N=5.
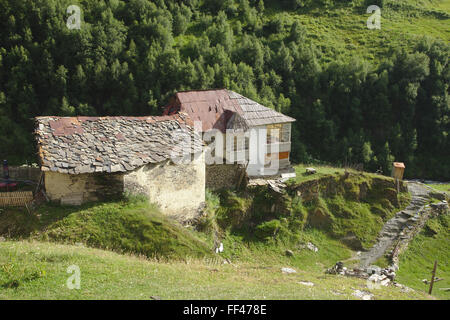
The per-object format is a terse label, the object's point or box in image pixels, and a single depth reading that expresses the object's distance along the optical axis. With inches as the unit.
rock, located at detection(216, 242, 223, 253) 696.4
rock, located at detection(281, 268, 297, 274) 579.3
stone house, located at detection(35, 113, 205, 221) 587.2
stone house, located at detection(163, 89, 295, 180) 800.3
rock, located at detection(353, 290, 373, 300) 463.3
